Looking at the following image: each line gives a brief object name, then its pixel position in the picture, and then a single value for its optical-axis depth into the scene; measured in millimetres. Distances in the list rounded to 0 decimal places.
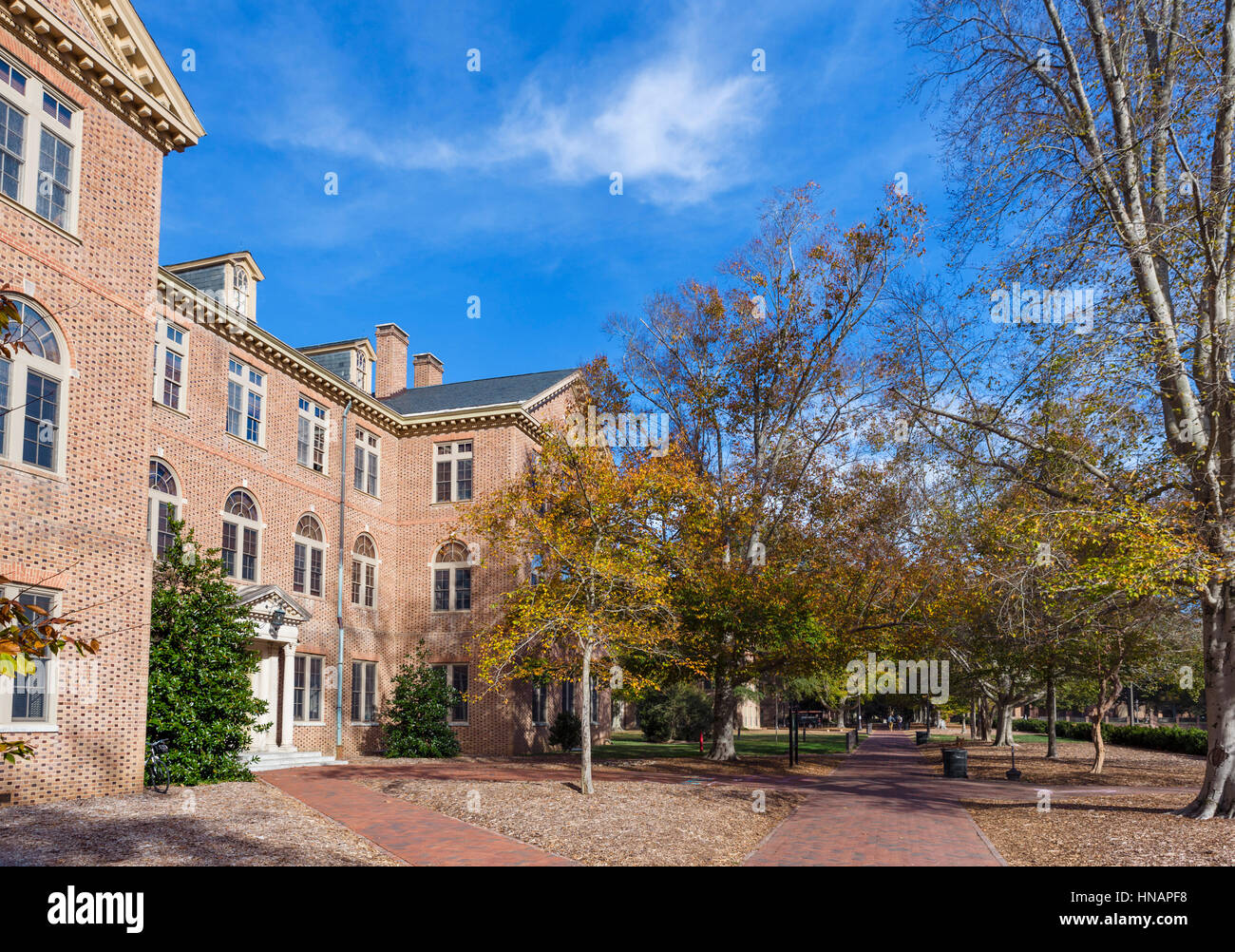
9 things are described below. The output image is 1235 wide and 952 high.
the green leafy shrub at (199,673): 17391
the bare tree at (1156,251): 14086
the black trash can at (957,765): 24578
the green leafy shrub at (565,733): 31312
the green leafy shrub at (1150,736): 36250
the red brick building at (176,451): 14039
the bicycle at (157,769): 16212
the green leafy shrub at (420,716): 27156
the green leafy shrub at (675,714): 39281
